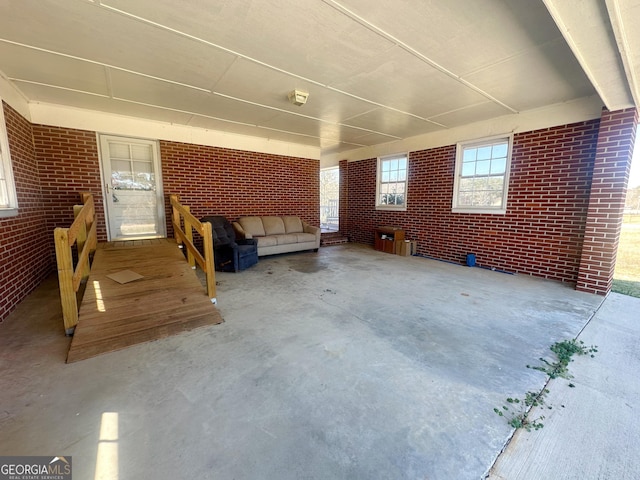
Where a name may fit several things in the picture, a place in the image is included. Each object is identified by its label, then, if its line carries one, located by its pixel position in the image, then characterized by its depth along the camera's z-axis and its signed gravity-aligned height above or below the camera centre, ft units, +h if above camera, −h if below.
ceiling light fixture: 11.94 +4.95
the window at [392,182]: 21.94 +1.91
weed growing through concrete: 5.15 -4.19
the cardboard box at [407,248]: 20.45 -3.36
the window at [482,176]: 16.19 +1.83
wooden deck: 7.56 -3.41
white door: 16.14 +1.06
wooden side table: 21.02 -2.75
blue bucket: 17.53 -3.66
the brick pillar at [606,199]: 11.31 +0.24
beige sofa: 18.99 -2.24
